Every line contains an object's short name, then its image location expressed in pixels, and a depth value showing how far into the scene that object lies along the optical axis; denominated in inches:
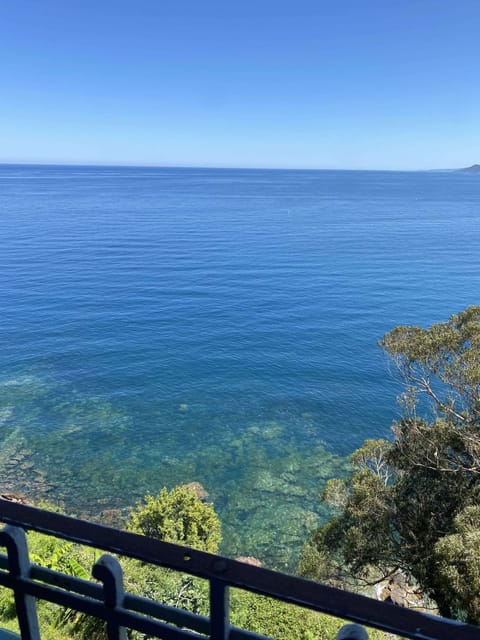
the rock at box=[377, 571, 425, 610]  701.3
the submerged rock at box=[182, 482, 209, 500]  947.0
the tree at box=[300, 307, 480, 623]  579.2
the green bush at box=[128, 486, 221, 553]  697.6
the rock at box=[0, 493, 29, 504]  892.0
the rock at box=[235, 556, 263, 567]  748.6
